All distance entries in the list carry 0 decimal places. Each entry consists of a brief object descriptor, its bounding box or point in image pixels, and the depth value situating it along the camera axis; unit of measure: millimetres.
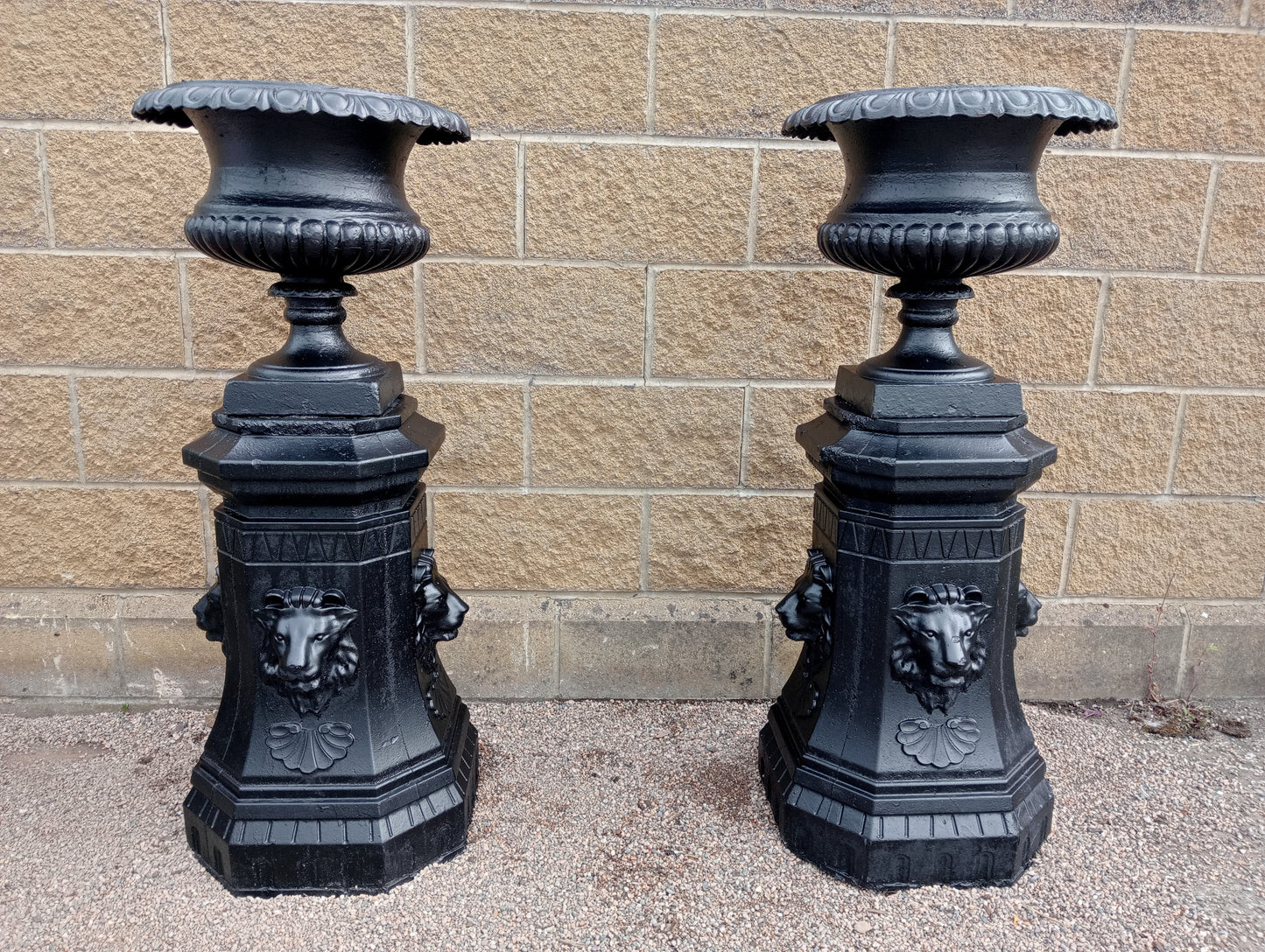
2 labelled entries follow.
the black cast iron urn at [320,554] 1749
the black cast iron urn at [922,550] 1793
